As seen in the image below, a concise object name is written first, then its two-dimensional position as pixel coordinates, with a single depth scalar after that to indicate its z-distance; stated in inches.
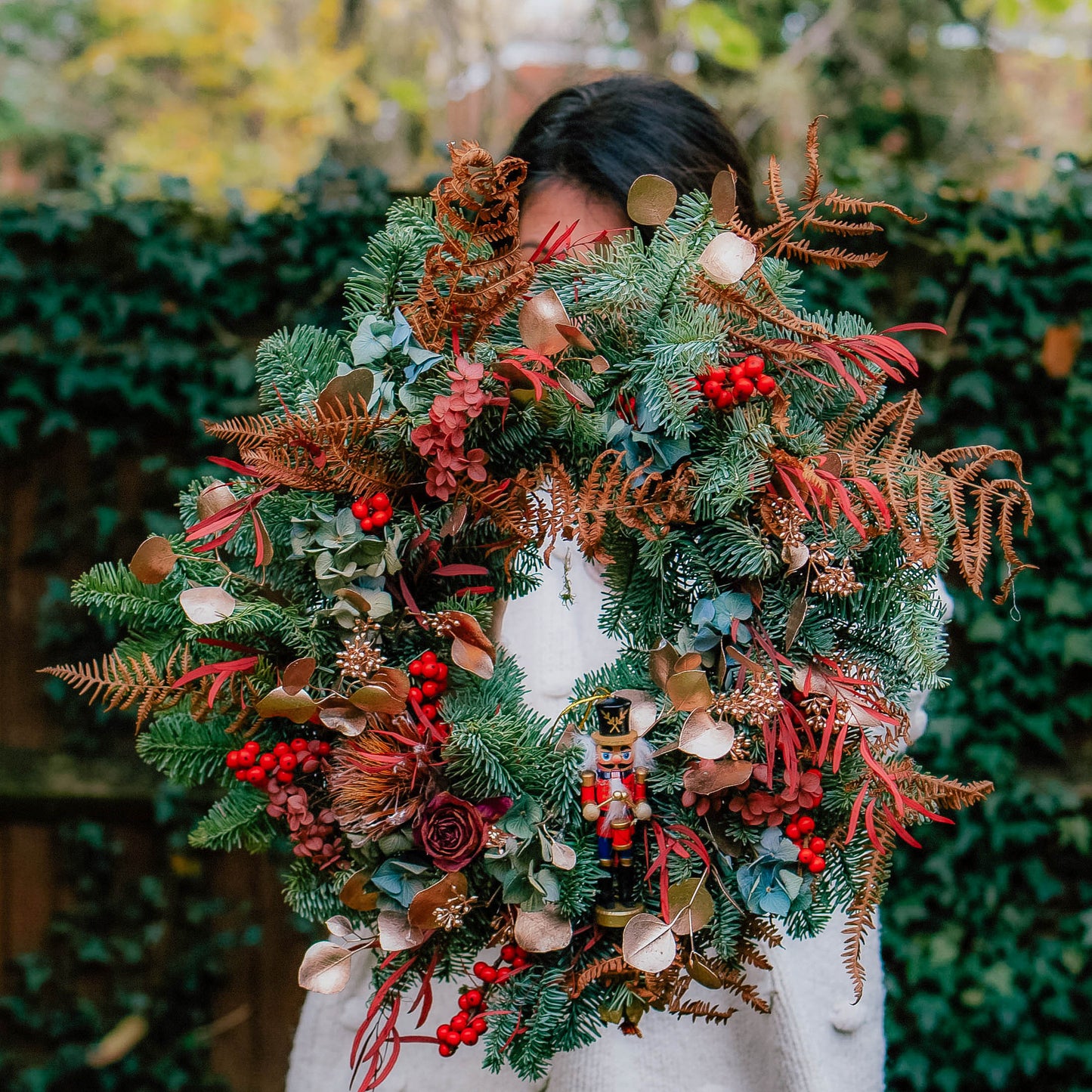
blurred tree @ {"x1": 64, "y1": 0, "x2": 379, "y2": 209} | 159.8
